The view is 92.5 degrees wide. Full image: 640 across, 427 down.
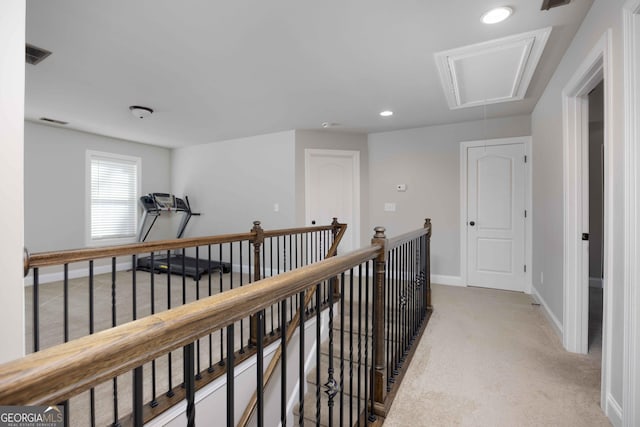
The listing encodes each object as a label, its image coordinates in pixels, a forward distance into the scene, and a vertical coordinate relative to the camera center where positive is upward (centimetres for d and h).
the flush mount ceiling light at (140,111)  376 +130
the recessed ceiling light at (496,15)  196 +131
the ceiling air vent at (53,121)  425 +135
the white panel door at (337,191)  500 +38
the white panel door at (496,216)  414 -3
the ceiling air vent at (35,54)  239 +130
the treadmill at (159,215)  536 -14
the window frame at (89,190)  511 +45
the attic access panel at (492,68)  237 +132
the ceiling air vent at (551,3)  185 +129
